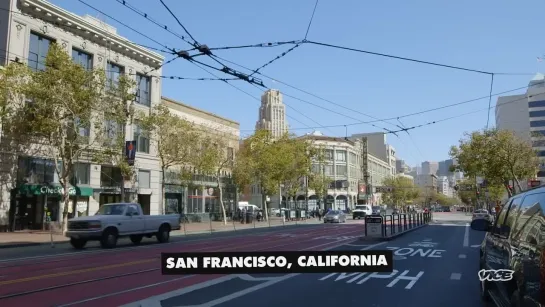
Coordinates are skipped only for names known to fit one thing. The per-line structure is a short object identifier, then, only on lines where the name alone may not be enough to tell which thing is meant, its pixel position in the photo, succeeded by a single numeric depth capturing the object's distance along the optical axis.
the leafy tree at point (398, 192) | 115.81
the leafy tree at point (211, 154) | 38.78
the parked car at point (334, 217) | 49.47
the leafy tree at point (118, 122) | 28.86
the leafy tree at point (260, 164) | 48.81
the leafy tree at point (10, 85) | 25.41
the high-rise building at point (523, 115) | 106.38
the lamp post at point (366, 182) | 104.46
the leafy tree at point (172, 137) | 35.88
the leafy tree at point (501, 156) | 40.62
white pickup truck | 20.36
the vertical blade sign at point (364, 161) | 113.88
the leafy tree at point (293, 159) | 51.03
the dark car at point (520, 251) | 4.04
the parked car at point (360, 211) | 63.51
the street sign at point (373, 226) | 21.86
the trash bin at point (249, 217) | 47.41
